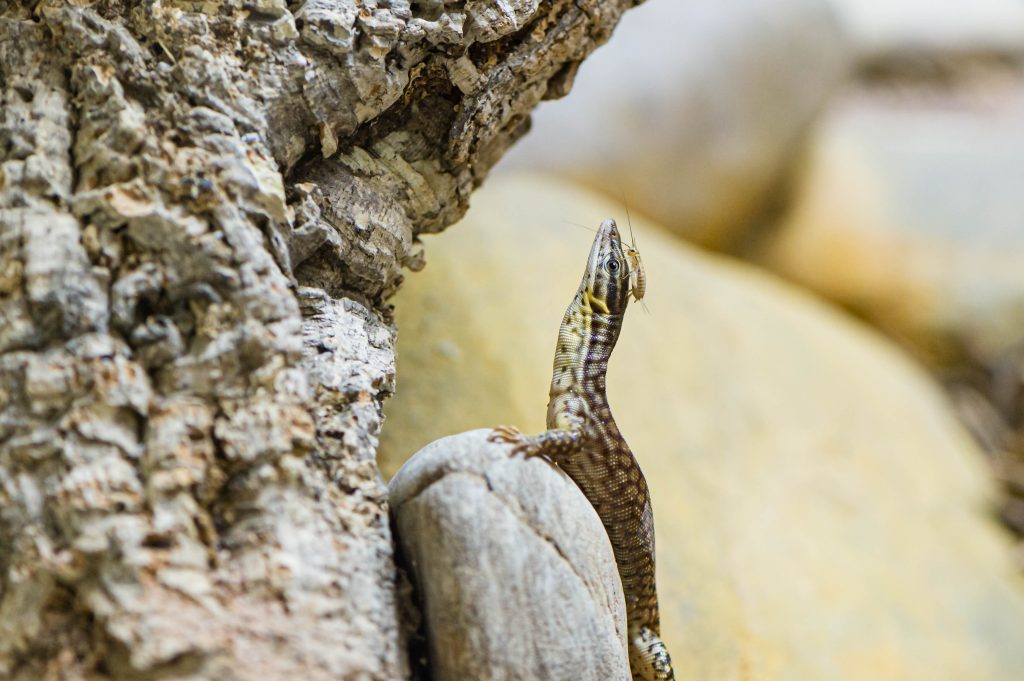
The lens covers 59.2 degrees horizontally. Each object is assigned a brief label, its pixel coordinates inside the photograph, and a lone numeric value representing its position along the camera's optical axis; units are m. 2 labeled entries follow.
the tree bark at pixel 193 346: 1.92
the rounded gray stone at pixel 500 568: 2.14
